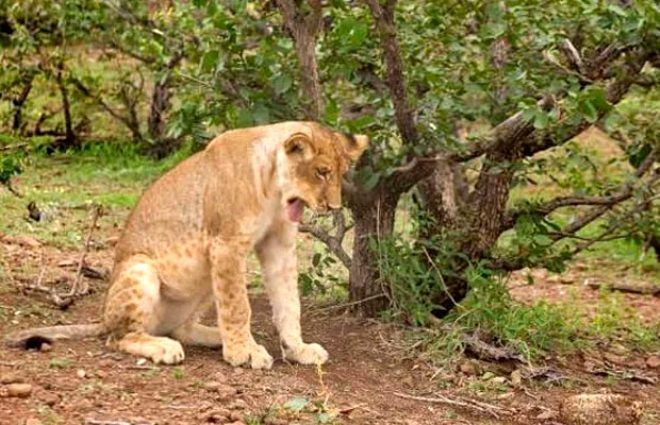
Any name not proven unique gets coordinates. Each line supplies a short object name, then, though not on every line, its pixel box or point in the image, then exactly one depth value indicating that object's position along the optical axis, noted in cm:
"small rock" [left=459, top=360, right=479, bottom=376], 1291
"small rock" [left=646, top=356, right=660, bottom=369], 1454
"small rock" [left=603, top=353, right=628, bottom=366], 1445
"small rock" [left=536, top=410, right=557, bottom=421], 1193
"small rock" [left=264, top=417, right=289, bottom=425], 1023
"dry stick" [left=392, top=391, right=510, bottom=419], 1192
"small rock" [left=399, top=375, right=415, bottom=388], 1249
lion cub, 1172
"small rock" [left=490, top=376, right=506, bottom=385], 1268
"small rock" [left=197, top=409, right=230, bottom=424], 1009
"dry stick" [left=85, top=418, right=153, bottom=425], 964
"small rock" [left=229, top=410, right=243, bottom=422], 1016
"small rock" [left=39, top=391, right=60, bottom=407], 1007
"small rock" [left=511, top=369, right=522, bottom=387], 1289
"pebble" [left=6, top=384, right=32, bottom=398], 1013
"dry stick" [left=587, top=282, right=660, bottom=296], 1961
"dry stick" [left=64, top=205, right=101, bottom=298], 1437
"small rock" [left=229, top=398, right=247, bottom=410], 1046
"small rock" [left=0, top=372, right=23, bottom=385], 1040
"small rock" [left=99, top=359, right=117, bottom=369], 1141
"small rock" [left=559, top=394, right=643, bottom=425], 1158
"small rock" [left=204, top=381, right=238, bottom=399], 1079
